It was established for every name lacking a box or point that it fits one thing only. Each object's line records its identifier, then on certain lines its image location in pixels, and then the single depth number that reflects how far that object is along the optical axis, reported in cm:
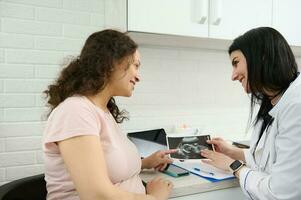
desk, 129
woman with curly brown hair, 93
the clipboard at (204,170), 138
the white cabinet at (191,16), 151
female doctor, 108
